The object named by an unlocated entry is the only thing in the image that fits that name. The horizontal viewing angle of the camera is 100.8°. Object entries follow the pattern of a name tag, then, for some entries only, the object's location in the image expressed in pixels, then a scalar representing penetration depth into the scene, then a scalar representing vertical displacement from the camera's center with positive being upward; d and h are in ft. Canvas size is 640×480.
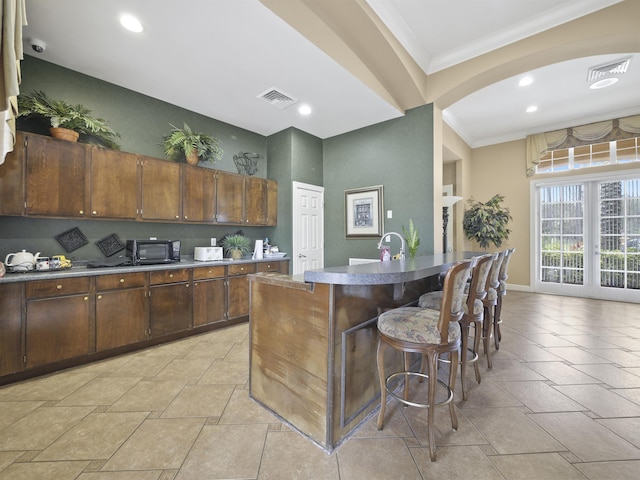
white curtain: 3.79 +2.64
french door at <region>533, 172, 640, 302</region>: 16.12 +0.28
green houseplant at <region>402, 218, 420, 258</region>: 11.12 -0.05
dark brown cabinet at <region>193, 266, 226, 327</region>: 10.92 -2.34
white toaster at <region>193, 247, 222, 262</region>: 11.93 -0.61
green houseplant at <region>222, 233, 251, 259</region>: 13.20 -0.28
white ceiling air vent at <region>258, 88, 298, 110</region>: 11.08 +6.21
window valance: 15.72 +6.73
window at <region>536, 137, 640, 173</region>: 16.08 +5.55
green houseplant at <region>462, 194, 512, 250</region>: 18.22 +1.31
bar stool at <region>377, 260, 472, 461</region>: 4.72 -1.71
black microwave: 10.06 -0.43
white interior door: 14.76 +0.82
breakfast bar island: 4.84 -2.08
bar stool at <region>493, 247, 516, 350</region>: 8.97 -1.95
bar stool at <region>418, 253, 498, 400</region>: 6.28 -1.56
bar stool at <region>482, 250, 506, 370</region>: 7.62 -1.67
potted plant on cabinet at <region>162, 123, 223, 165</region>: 11.23 +4.12
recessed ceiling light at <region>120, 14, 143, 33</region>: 7.40 +6.23
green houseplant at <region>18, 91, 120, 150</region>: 8.09 +4.01
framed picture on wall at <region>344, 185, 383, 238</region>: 14.40 +1.65
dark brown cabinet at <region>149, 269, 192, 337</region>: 9.74 -2.37
